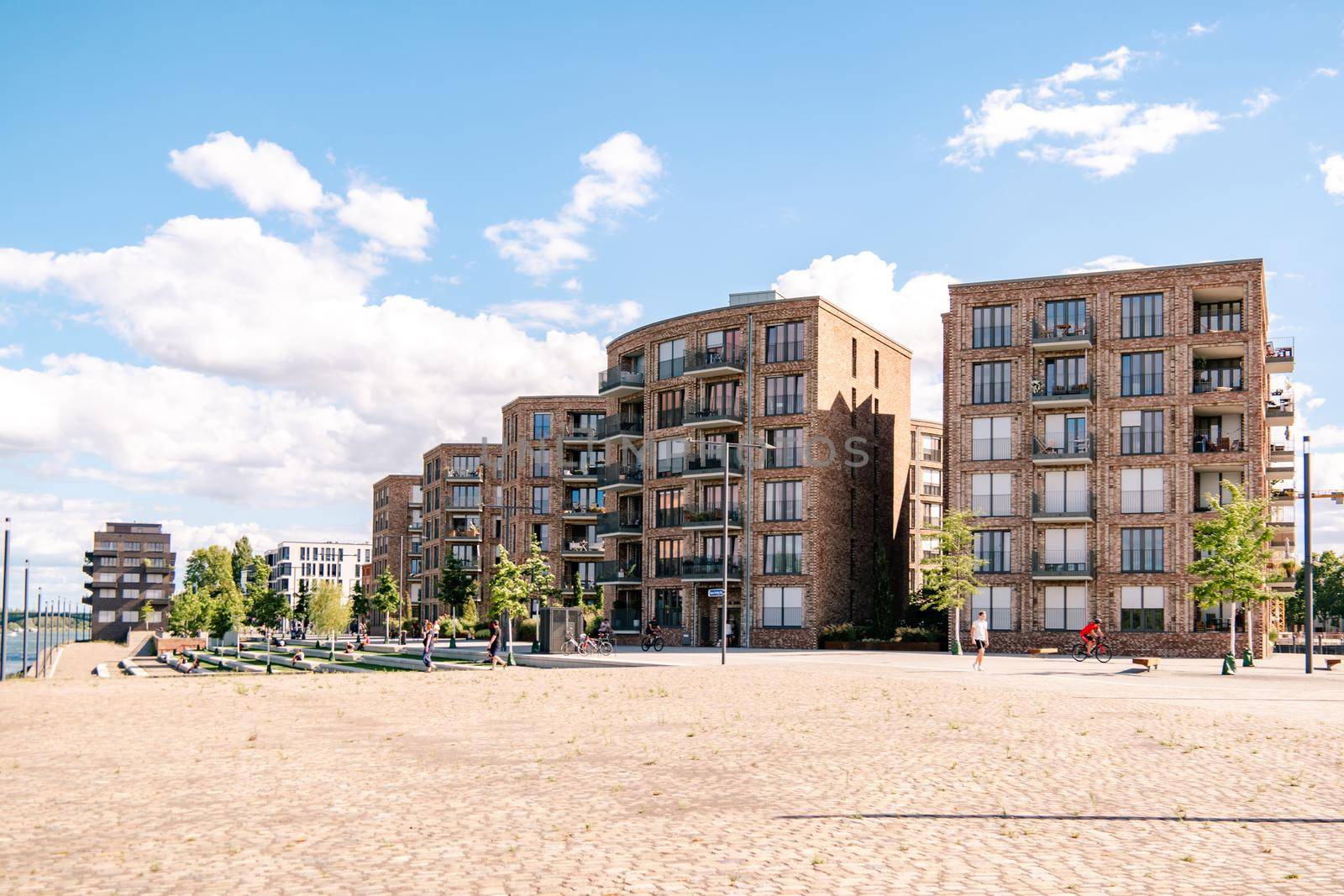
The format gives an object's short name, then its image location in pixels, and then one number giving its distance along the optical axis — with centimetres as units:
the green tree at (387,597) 9075
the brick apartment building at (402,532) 12244
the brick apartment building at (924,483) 8519
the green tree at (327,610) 11169
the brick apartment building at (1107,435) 5416
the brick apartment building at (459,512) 10425
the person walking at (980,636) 3594
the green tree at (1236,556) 3984
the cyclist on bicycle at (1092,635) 4131
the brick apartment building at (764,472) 6088
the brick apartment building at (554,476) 8750
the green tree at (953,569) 5388
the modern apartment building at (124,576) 17900
